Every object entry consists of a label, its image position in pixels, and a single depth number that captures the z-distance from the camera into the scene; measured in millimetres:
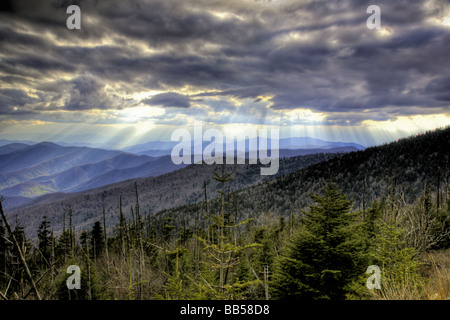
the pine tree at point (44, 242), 34897
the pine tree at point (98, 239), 45781
